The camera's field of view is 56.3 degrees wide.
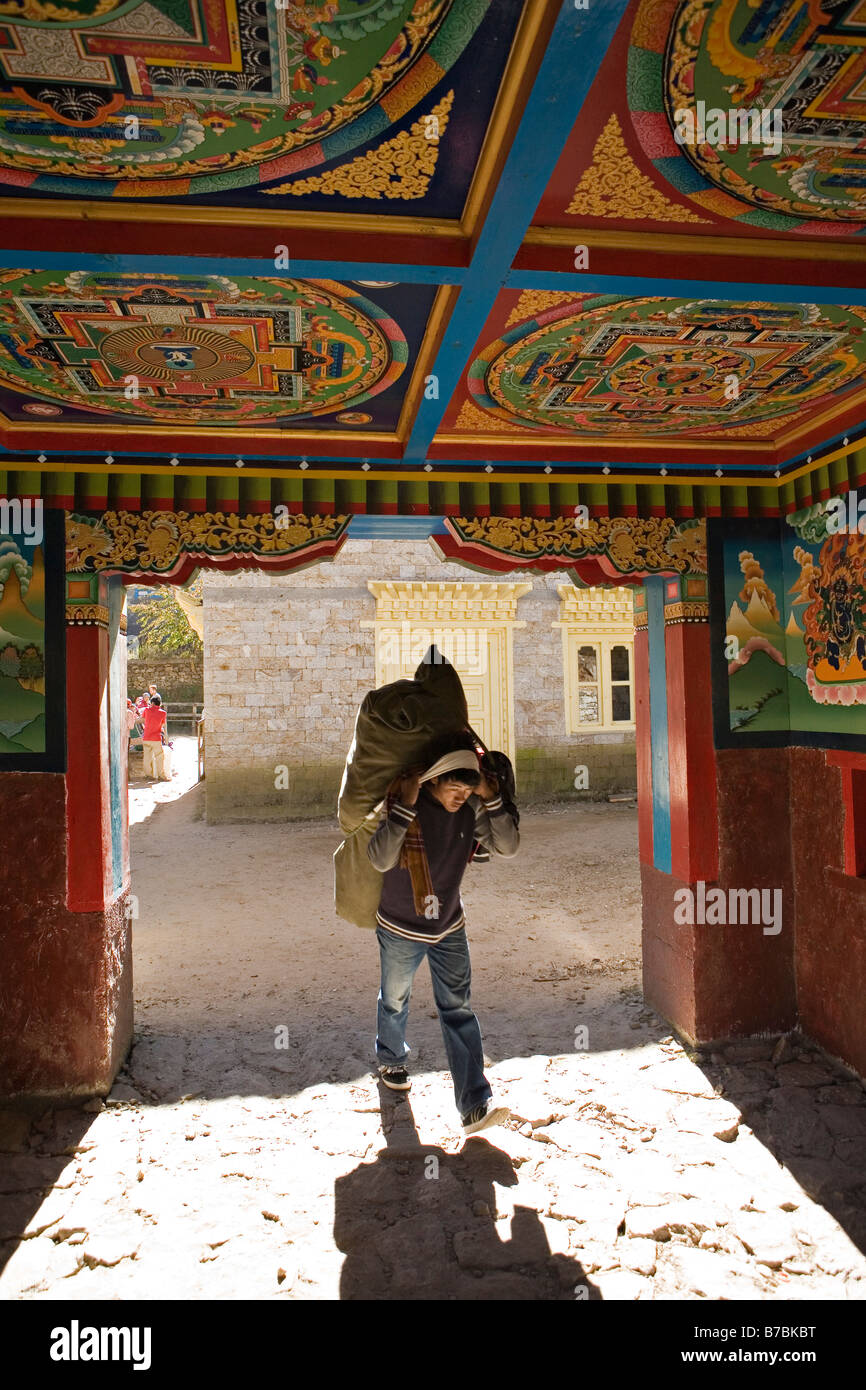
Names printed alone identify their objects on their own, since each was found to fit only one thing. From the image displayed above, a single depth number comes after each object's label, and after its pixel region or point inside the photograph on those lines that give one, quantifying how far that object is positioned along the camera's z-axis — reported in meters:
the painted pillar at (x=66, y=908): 4.16
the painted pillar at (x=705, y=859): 4.61
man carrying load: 3.48
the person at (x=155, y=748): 16.97
